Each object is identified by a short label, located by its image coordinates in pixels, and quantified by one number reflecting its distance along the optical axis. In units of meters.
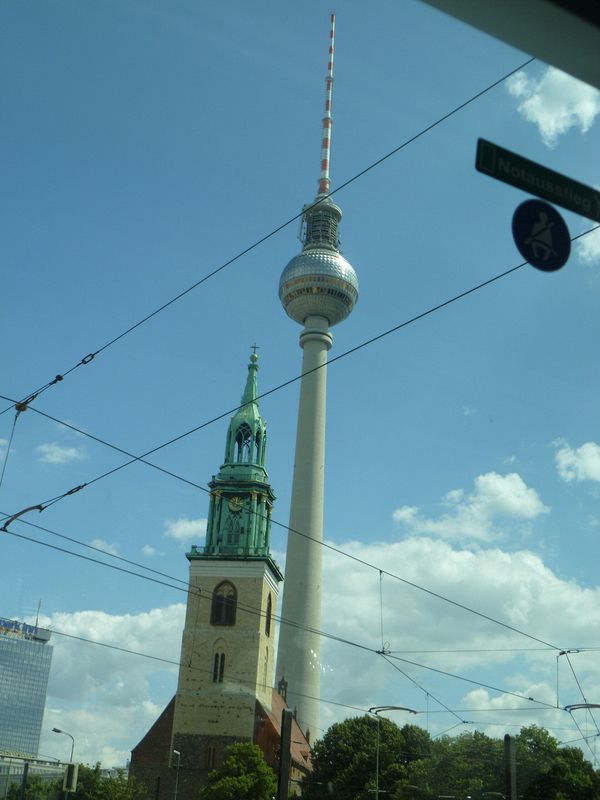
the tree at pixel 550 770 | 51.69
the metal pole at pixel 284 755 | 31.67
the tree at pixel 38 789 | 96.94
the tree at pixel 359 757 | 64.19
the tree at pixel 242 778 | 64.25
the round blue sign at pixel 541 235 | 6.30
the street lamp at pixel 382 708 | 42.16
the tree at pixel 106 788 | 70.19
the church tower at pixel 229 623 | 77.19
